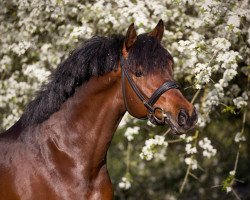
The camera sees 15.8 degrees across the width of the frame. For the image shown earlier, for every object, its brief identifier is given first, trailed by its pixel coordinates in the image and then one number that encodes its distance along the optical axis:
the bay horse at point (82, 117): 6.13
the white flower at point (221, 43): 9.51
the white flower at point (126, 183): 11.26
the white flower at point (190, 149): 10.87
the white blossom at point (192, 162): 11.04
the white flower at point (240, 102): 10.54
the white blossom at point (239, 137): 11.17
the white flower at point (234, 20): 9.33
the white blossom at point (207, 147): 11.19
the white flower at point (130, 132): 11.06
